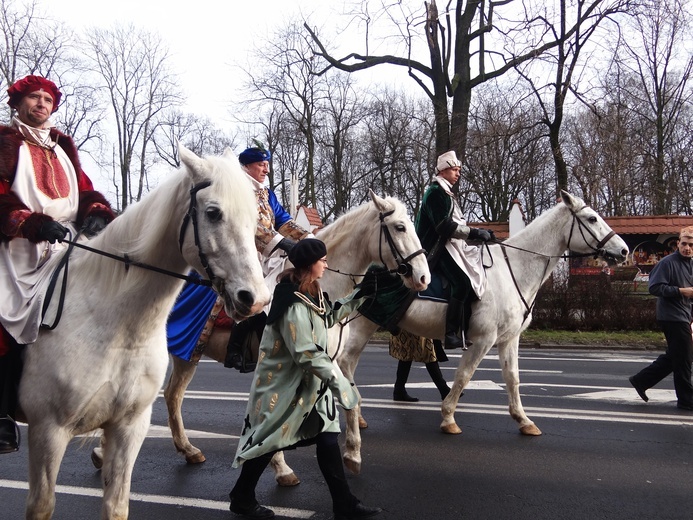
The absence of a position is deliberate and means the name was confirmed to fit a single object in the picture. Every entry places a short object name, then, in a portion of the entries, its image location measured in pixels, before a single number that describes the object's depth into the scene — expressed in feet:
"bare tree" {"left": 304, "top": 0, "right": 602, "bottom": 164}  71.77
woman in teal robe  13.07
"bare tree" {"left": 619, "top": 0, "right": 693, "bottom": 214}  111.04
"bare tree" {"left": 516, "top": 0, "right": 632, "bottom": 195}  66.49
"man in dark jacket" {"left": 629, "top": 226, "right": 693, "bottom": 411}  27.12
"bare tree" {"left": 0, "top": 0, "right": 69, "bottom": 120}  89.51
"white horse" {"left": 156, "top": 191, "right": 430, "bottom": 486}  18.57
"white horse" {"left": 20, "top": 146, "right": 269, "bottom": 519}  10.27
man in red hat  11.02
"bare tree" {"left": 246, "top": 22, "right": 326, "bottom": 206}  132.87
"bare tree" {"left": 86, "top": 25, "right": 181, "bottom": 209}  134.72
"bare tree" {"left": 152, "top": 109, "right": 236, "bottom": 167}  140.53
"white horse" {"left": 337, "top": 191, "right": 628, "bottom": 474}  22.93
